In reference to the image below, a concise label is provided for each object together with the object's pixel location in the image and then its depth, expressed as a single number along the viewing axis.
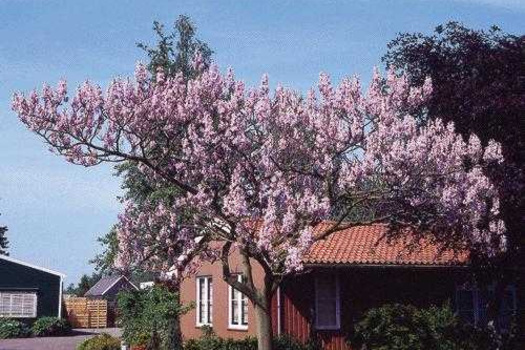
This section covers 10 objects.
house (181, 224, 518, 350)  24.05
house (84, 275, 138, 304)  75.44
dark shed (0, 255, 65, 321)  48.36
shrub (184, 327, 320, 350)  22.34
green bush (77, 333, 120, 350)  26.61
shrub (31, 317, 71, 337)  47.32
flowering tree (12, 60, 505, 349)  15.12
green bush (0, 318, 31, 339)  45.66
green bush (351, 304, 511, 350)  18.36
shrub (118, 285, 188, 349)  22.80
